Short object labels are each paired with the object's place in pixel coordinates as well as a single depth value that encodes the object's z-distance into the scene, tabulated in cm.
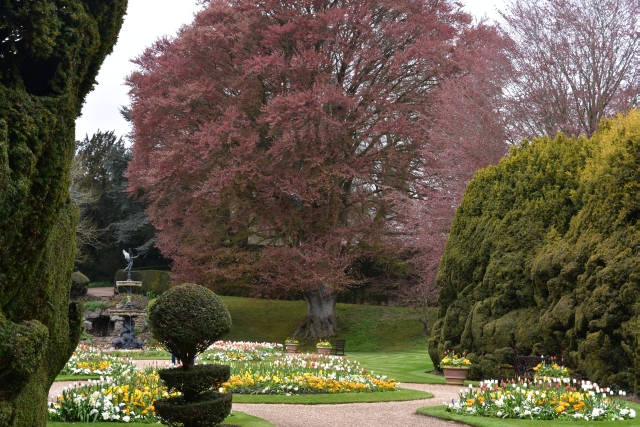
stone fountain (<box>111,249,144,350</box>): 2331
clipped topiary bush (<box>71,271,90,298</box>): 3139
